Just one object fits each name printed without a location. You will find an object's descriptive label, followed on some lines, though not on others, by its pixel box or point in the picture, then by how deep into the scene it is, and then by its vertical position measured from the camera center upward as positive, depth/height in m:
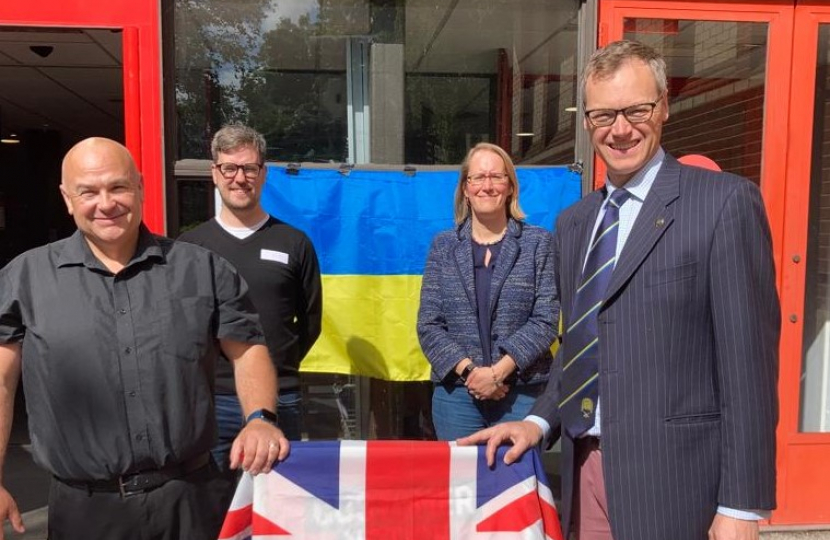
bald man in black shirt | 2.08 -0.43
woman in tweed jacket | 3.14 -0.40
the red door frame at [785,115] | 4.11 +0.62
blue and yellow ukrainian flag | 4.05 -0.16
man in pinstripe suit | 1.70 -0.28
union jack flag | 2.07 -0.79
